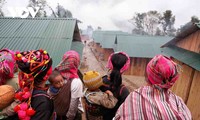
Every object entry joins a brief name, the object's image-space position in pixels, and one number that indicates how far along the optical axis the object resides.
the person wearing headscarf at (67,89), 2.05
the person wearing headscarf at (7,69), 1.93
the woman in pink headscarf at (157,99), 1.47
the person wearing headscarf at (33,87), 1.39
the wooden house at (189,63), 4.52
